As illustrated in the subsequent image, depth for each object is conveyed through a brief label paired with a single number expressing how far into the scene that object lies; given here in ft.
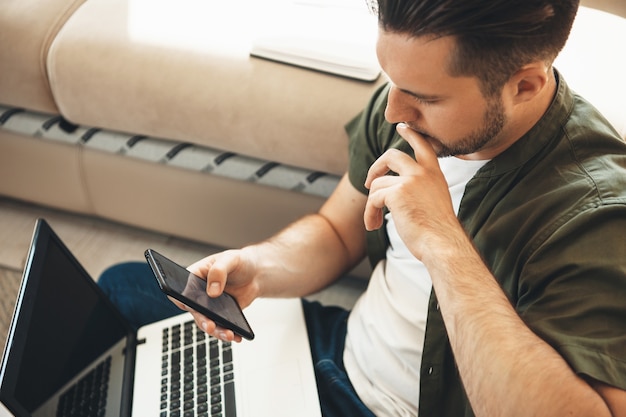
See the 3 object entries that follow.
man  2.31
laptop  3.06
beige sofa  4.07
